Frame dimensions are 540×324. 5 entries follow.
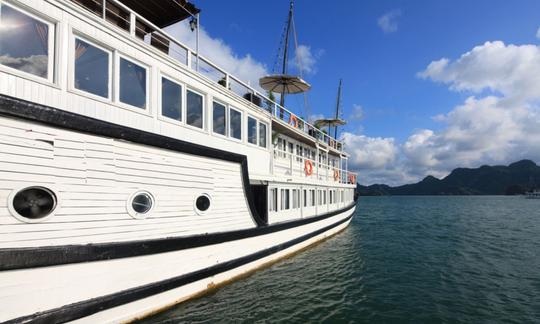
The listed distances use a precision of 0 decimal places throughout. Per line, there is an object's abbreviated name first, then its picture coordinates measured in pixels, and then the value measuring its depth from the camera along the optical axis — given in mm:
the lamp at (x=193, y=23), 9398
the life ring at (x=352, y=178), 24525
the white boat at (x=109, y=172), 4605
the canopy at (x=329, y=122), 29709
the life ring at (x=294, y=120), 14514
